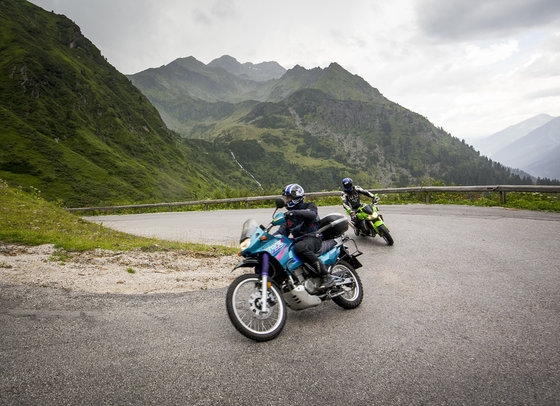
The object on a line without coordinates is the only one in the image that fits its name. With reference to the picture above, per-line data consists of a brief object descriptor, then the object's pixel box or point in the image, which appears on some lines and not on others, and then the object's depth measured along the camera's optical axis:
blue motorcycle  3.80
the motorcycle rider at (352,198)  9.26
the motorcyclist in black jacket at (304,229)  4.36
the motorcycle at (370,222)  8.48
